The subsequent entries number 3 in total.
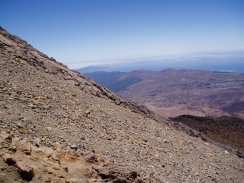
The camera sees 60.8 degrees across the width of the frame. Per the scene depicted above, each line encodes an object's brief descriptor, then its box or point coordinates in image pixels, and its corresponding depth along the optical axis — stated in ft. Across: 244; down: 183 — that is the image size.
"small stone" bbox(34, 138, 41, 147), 20.03
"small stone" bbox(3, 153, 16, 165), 15.93
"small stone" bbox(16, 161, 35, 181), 15.55
